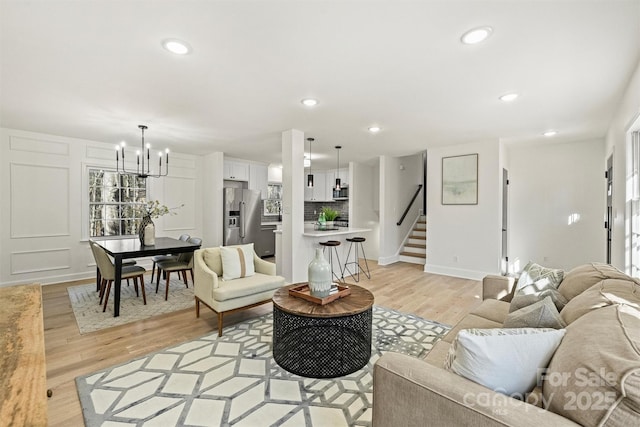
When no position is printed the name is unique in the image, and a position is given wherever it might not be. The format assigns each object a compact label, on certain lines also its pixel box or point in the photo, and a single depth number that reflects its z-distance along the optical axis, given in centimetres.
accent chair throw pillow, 320
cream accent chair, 288
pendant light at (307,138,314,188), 496
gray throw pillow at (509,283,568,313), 184
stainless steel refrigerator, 629
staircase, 680
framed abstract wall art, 520
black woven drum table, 216
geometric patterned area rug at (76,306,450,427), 173
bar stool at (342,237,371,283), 506
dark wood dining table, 333
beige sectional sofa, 79
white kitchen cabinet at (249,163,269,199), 720
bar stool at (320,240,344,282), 505
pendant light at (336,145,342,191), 556
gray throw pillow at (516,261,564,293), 210
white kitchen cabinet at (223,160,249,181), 670
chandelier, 543
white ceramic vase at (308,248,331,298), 232
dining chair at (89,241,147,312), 345
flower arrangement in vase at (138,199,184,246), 395
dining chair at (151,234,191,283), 446
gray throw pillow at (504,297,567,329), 137
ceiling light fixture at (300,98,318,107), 318
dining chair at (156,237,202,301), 410
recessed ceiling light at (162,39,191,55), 209
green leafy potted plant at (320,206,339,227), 536
